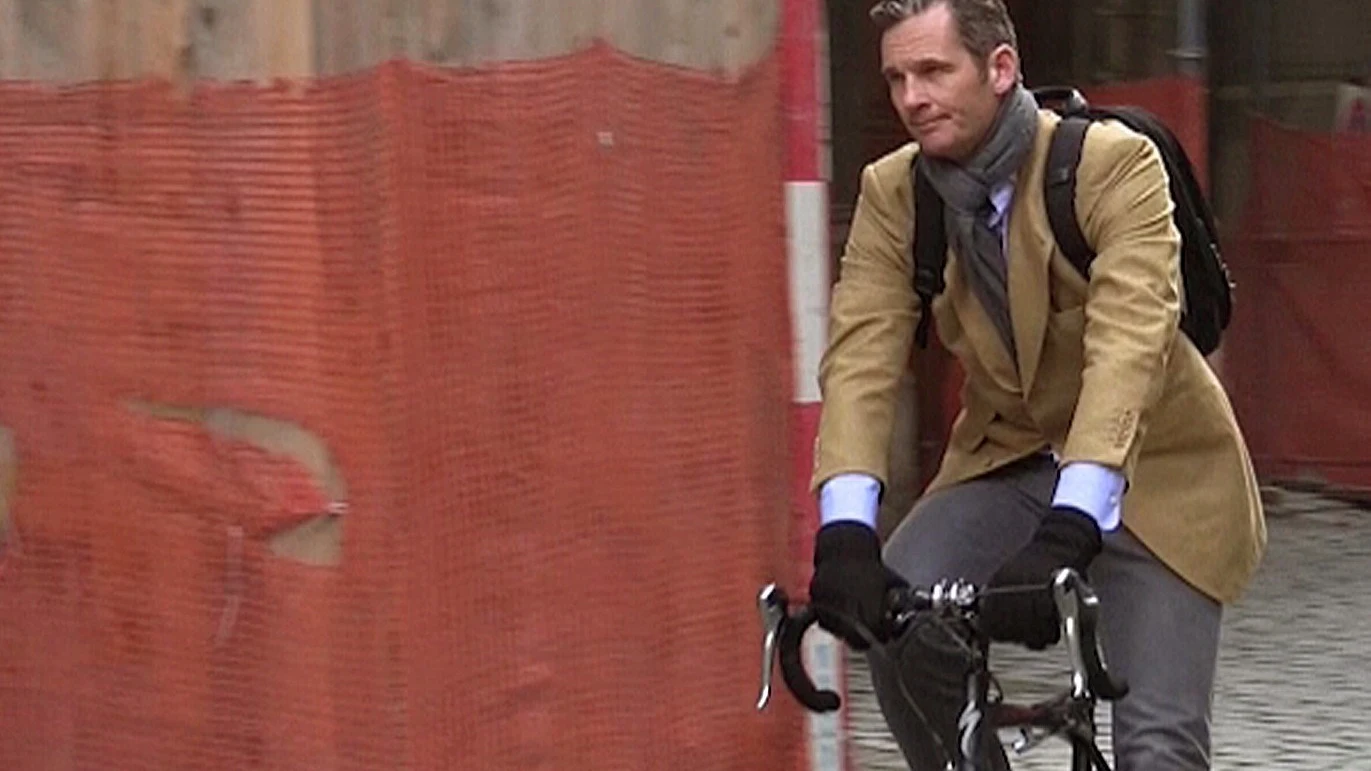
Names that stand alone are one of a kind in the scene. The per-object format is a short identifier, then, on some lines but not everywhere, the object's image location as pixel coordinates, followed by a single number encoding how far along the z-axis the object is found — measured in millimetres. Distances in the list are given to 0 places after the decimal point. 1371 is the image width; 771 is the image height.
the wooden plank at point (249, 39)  10789
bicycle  8031
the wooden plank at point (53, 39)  11734
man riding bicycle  8500
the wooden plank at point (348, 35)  10742
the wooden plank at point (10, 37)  12062
